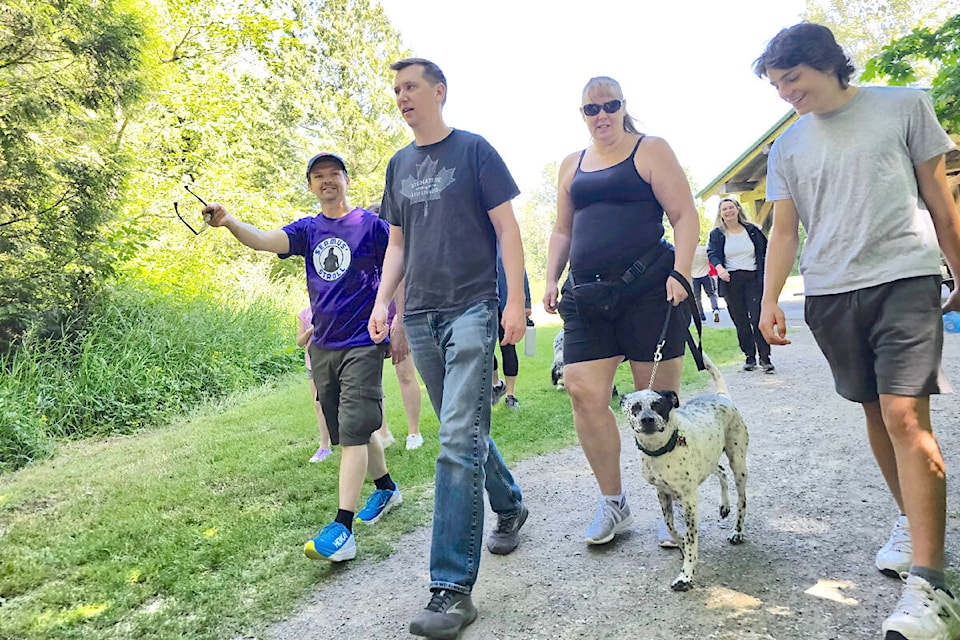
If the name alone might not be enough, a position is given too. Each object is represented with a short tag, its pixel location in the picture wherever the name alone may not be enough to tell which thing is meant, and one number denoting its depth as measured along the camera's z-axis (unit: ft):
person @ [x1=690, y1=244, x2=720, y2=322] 43.75
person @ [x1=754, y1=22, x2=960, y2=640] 7.53
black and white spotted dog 9.00
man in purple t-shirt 11.62
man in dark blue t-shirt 8.80
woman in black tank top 10.14
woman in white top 25.21
